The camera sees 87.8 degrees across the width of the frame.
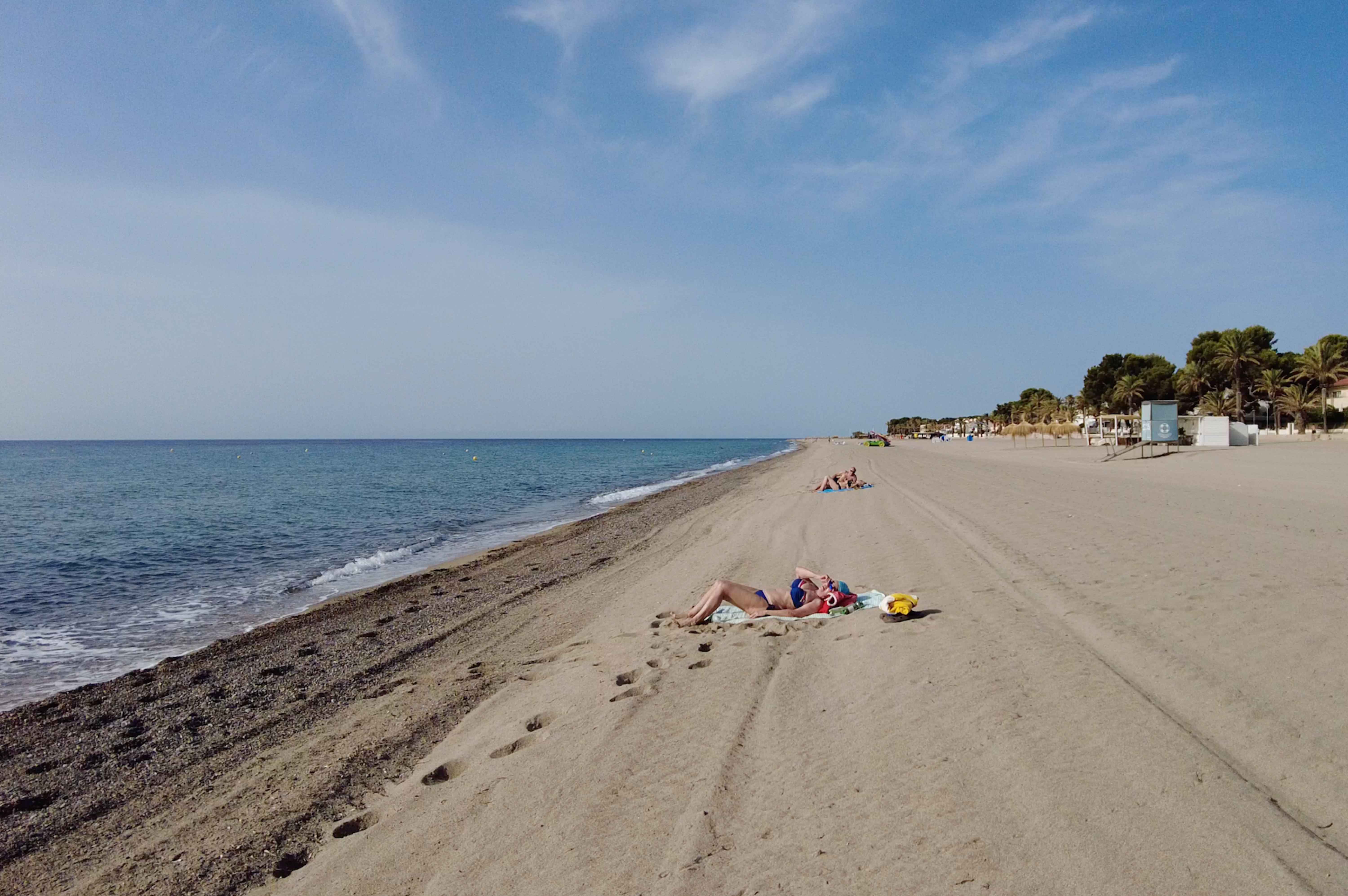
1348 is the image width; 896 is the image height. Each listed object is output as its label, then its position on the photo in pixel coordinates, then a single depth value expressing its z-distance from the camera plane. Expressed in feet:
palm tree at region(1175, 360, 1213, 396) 200.13
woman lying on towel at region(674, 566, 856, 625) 24.95
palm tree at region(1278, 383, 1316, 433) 166.91
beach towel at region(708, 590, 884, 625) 24.73
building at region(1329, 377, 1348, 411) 181.16
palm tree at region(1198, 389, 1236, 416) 194.90
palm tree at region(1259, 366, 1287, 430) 177.47
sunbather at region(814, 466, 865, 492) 77.97
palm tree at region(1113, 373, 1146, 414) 221.05
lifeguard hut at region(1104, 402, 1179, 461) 121.80
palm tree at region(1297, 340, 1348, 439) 157.79
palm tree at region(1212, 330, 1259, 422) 183.83
